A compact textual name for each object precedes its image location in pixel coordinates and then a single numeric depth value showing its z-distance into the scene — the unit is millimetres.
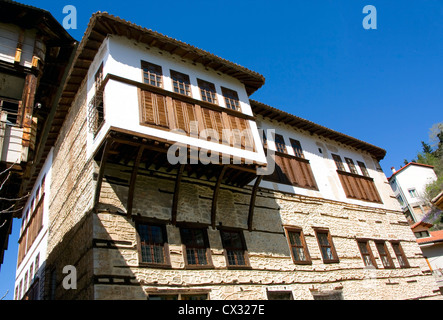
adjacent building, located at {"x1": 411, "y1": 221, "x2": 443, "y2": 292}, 26078
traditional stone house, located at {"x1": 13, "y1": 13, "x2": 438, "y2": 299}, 8250
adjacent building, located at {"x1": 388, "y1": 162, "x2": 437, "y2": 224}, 43531
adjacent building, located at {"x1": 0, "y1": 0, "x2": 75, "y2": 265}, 7496
